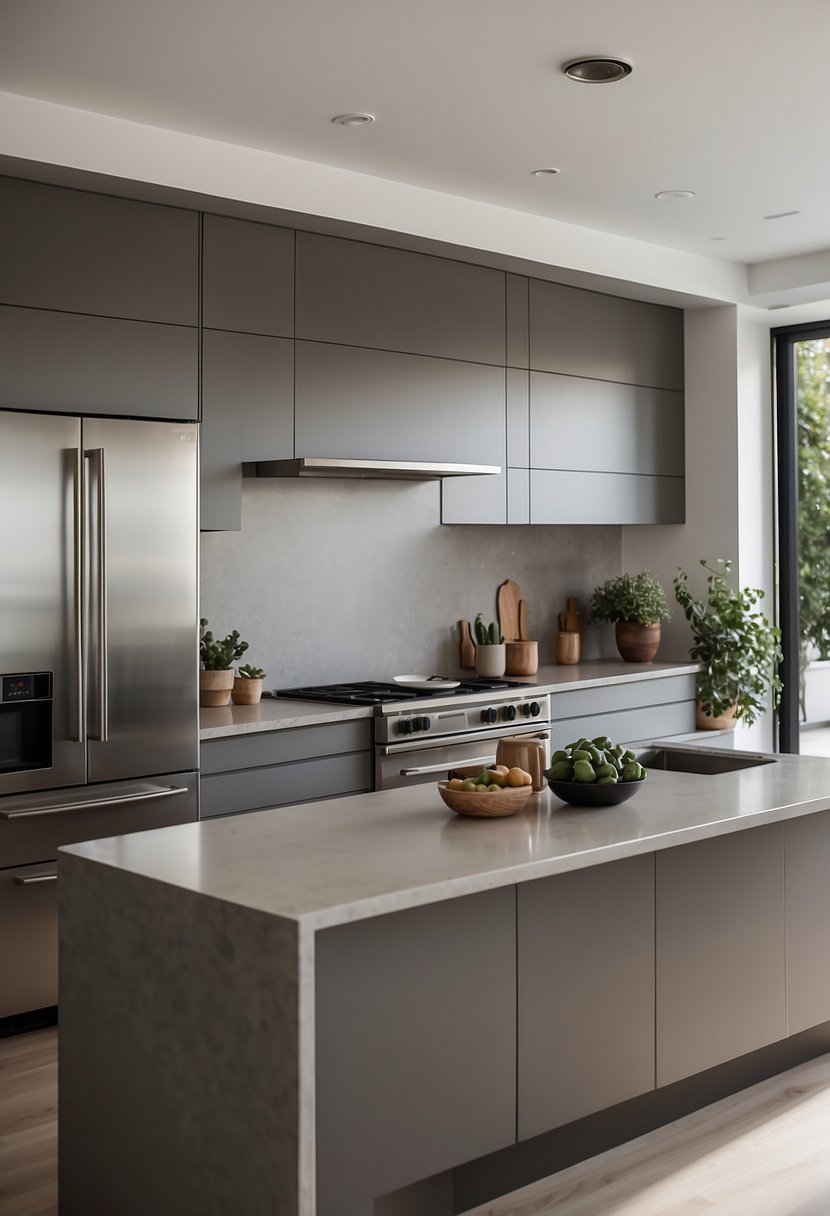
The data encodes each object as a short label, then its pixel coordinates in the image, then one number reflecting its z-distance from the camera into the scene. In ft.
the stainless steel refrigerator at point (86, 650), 12.05
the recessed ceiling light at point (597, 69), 11.60
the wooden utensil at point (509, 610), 19.74
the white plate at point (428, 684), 16.35
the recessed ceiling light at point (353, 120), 13.08
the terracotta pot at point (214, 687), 15.02
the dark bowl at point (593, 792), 9.55
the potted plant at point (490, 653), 18.37
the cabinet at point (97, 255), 12.57
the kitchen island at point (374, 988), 7.12
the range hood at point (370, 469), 14.85
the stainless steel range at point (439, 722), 14.99
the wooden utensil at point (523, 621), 19.89
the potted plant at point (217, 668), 15.03
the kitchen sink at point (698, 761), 12.09
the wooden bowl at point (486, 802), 9.18
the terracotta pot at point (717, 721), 20.03
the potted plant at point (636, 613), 20.01
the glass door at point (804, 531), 21.26
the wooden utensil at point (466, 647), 19.03
